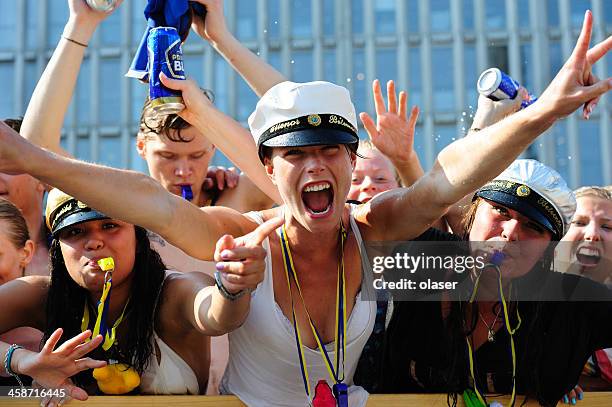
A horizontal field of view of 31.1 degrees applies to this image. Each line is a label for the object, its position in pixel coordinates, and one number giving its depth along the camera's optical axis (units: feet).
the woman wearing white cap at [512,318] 12.24
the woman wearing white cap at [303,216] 11.04
